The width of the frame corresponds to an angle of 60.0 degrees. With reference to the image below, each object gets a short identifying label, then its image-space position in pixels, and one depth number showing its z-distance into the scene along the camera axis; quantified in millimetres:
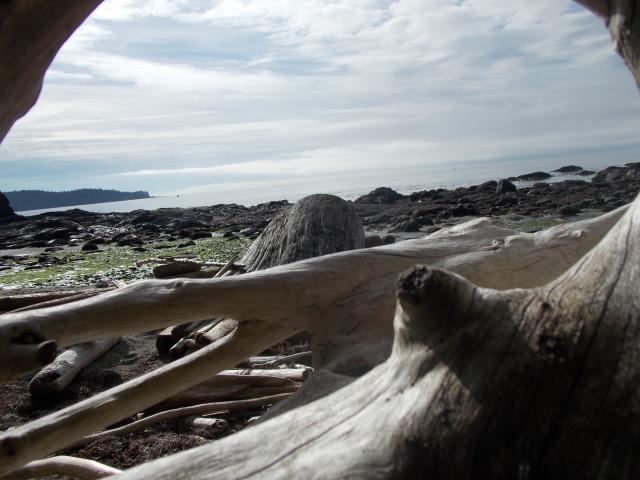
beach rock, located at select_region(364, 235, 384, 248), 9258
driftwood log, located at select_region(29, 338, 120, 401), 5285
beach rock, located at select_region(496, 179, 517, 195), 29984
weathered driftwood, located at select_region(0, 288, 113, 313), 6547
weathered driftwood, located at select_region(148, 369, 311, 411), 4707
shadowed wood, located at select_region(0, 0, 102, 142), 2311
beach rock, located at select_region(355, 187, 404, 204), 34500
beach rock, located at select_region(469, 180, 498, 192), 32888
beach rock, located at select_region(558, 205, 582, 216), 17511
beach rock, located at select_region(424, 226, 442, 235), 15802
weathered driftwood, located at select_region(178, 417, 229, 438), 4375
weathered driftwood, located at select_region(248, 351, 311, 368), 5492
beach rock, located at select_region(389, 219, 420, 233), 16047
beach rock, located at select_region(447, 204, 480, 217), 20219
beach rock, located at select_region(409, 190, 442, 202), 32219
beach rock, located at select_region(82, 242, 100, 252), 19364
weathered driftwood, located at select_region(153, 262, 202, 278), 7257
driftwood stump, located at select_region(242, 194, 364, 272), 7371
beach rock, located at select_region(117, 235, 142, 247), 20011
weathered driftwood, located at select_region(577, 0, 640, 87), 1646
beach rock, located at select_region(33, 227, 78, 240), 26109
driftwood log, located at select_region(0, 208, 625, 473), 2387
